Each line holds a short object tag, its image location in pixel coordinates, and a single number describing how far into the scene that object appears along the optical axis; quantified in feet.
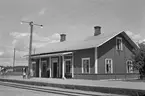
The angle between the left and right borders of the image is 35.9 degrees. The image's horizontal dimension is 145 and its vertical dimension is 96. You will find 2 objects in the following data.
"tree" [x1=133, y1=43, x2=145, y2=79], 72.18
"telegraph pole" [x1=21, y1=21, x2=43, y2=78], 83.61
